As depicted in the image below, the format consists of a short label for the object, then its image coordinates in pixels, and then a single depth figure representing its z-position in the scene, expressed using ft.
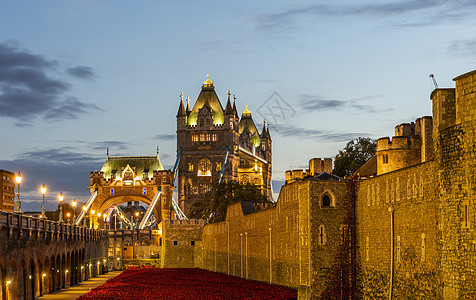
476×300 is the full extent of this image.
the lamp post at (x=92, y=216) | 514.76
